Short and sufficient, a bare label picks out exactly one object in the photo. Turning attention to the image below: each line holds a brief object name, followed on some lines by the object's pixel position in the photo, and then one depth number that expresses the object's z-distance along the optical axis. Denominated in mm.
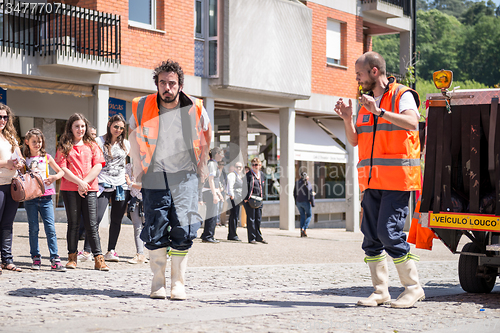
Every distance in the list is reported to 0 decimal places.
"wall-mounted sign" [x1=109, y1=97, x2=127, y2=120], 18531
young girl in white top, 8688
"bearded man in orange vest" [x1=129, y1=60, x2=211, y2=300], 6434
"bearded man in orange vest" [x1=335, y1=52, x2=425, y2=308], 6227
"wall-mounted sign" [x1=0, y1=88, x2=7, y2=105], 16925
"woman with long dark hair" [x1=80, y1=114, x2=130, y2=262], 9781
